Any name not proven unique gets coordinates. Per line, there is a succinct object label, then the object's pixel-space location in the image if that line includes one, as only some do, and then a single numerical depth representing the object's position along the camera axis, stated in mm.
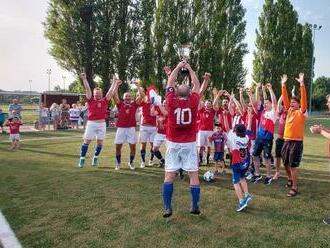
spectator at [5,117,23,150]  15844
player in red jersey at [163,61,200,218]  6512
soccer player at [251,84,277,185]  9328
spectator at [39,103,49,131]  26375
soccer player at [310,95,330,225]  6219
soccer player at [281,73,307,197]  7980
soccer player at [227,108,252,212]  6973
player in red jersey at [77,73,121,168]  11289
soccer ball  9406
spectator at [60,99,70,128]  27438
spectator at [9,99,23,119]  22436
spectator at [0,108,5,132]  22922
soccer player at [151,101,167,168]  10967
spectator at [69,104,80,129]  27219
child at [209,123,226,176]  10445
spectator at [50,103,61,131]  26734
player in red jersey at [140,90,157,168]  11695
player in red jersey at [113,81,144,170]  11195
